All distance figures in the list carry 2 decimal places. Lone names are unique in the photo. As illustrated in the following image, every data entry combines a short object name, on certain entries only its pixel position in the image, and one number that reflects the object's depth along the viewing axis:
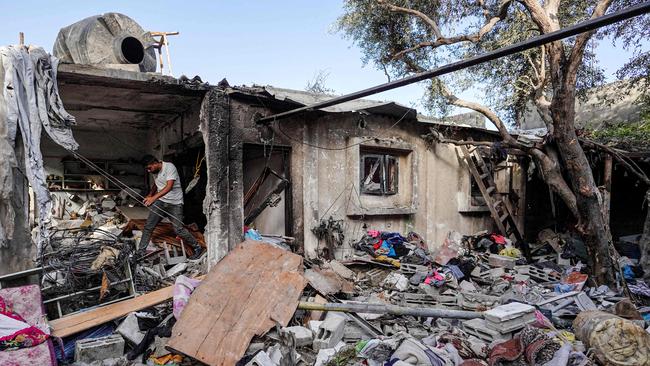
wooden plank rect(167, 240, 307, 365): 4.34
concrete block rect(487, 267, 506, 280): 7.61
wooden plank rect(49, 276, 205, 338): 4.40
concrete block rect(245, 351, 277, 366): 4.09
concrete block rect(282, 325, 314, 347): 4.51
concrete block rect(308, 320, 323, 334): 4.83
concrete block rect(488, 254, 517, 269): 8.16
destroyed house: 6.22
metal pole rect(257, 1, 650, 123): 2.61
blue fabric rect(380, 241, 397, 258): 7.88
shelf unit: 9.72
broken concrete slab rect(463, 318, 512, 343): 4.43
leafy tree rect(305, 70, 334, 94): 17.45
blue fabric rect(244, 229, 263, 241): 6.65
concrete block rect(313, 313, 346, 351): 4.52
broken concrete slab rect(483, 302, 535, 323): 4.48
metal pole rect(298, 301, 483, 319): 4.81
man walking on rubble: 6.52
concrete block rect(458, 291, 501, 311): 5.90
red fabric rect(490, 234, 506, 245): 9.38
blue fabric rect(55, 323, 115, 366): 4.18
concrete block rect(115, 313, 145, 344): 4.46
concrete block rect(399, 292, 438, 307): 6.11
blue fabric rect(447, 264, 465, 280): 7.39
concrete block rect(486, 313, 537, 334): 4.45
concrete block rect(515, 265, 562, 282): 7.67
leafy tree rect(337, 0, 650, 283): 6.64
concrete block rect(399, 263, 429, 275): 7.30
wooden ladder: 9.66
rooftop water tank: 6.53
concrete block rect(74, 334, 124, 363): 4.12
